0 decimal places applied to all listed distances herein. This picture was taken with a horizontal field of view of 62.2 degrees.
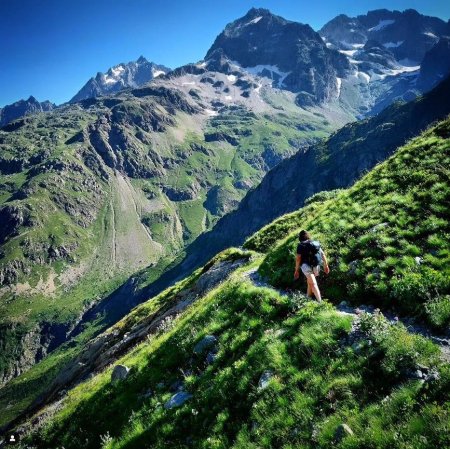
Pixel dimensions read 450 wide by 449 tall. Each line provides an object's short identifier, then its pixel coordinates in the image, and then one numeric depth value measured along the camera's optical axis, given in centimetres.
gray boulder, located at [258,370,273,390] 1300
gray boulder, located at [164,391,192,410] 1504
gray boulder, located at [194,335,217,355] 1755
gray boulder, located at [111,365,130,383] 1992
